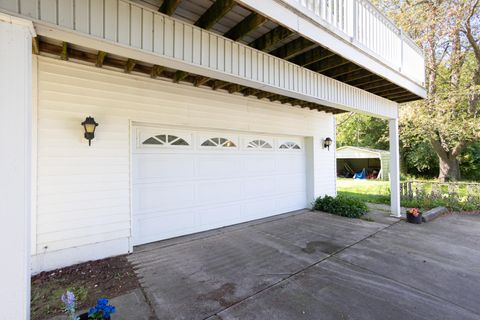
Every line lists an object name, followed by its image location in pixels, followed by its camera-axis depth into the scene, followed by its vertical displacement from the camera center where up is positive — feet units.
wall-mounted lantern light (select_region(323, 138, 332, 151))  23.58 +1.91
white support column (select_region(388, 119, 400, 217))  20.06 -0.82
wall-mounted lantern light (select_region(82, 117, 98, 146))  10.87 +1.65
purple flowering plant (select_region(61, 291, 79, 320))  5.41 -3.27
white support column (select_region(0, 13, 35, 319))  5.20 -0.20
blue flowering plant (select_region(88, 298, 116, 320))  5.87 -3.73
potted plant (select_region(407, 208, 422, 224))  18.13 -4.31
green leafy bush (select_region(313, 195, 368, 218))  20.17 -4.03
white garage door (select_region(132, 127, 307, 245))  13.75 -1.26
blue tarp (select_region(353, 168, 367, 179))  59.78 -3.63
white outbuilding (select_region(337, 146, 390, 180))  55.83 -0.10
